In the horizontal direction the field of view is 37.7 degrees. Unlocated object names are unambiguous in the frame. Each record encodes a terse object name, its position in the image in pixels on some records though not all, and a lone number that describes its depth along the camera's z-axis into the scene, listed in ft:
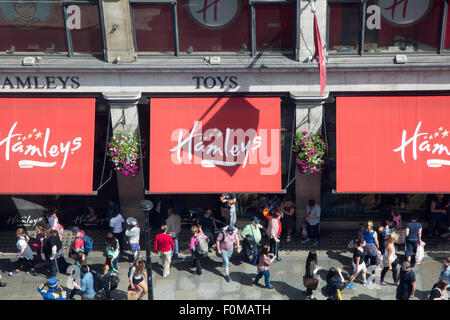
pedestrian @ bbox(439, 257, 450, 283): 61.87
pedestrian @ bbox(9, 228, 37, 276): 68.28
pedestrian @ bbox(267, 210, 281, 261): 69.97
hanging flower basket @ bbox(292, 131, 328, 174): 68.49
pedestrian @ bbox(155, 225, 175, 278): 67.62
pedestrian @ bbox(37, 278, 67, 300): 60.29
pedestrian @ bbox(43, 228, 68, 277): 67.54
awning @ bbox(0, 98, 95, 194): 68.90
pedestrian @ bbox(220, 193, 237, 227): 73.51
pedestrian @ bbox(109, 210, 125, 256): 71.92
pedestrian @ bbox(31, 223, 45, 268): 68.95
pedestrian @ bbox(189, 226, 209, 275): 68.08
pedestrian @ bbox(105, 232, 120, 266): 66.74
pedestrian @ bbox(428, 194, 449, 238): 72.13
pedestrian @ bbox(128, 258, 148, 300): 63.10
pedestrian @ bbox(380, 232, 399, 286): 65.67
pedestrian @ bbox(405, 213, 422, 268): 68.18
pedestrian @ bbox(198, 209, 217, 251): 71.87
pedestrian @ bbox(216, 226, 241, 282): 67.36
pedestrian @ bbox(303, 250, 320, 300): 63.67
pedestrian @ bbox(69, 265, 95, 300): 62.81
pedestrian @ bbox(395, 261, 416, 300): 61.00
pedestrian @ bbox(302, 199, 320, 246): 72.18
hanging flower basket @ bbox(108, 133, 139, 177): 69.00
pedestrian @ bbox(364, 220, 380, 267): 66.69
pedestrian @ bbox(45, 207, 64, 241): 72.38
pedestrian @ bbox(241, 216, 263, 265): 69.67
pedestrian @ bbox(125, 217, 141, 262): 69.51
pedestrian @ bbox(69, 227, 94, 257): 69.05
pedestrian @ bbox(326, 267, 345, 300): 62.03
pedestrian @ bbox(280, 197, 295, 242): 73.34
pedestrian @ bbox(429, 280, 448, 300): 58.85
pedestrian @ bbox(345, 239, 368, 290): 65.87
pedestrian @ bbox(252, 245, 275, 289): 64.49
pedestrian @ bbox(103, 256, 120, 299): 65.16
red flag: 62.49
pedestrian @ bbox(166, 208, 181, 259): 71.56
